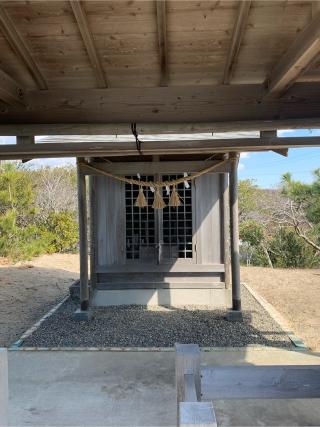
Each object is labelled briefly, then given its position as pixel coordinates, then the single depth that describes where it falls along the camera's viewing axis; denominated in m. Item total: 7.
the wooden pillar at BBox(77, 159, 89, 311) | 5.75
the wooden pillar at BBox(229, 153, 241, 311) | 5.64
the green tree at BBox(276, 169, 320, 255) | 11.37
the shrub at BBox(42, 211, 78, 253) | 13.53
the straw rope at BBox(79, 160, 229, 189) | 5.73
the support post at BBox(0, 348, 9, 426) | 1.72
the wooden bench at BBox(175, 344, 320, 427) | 1.70
